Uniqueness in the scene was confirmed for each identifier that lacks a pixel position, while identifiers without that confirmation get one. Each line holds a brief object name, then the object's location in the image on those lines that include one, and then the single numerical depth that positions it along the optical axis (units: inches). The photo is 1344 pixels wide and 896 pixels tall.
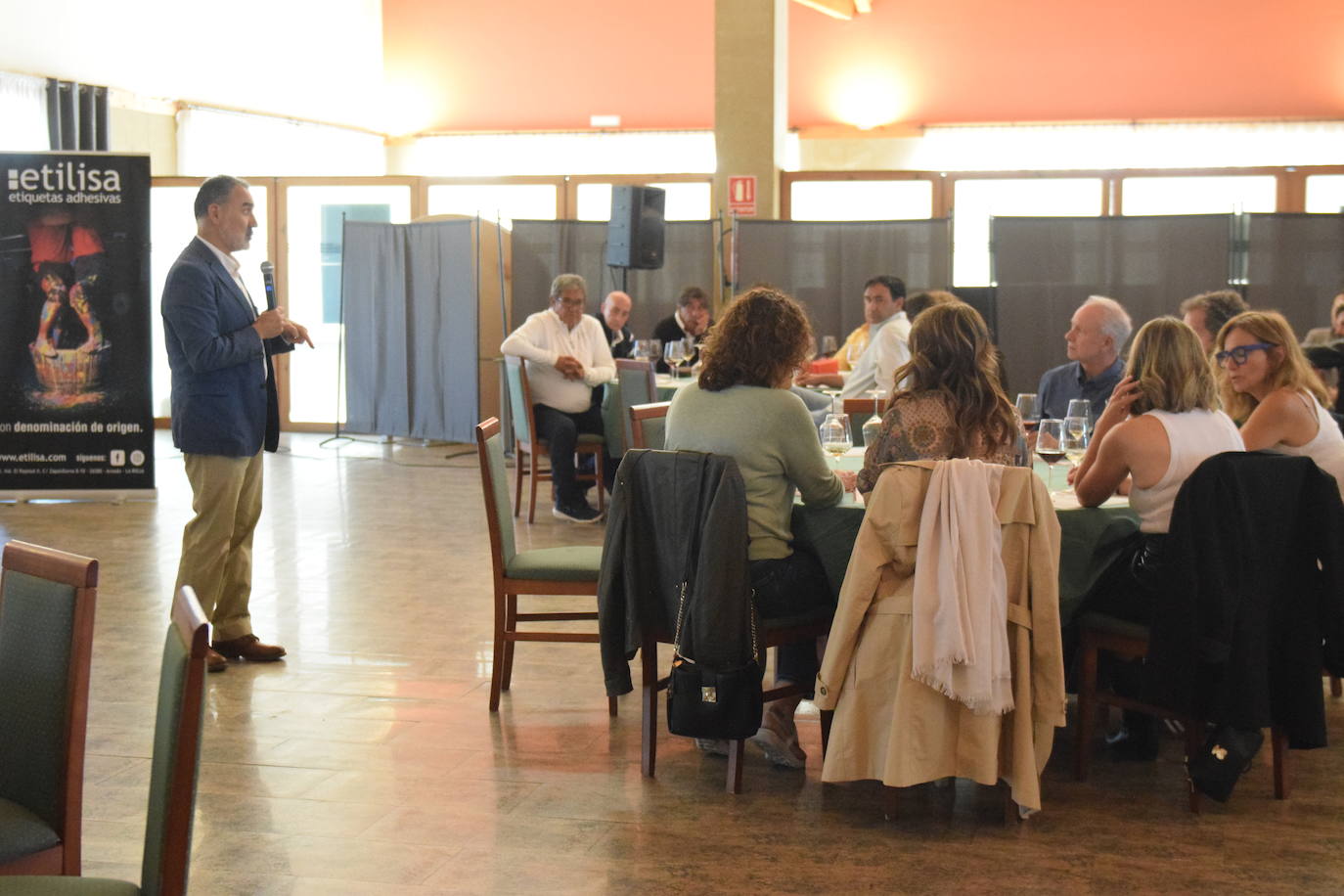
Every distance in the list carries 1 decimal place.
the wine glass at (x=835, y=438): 161.2
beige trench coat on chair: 124.2
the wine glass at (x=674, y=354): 313.0
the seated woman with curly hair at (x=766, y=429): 137.6
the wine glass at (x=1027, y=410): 179.6
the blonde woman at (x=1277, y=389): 155.6
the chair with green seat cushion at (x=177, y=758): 69.7
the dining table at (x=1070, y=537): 139.0
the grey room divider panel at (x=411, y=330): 404.8
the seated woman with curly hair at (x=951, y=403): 131.6
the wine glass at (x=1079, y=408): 159.0
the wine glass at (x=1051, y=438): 153.9
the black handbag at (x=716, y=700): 134.2
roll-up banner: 304.8
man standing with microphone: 172.1
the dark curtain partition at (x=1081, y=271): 363.6
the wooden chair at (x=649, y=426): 167.2
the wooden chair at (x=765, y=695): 139.9
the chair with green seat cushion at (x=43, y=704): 83.9
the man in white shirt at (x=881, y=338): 269.6
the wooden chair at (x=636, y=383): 269.1
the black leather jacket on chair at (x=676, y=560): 131.8
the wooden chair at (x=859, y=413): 204.1
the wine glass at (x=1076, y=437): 151.9
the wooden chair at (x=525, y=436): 294.4
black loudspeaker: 361.1
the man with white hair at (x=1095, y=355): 195.6
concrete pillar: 414.6
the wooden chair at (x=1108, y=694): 135.8
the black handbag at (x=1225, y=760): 132.0
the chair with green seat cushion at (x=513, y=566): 160.4
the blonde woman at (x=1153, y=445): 135.7
